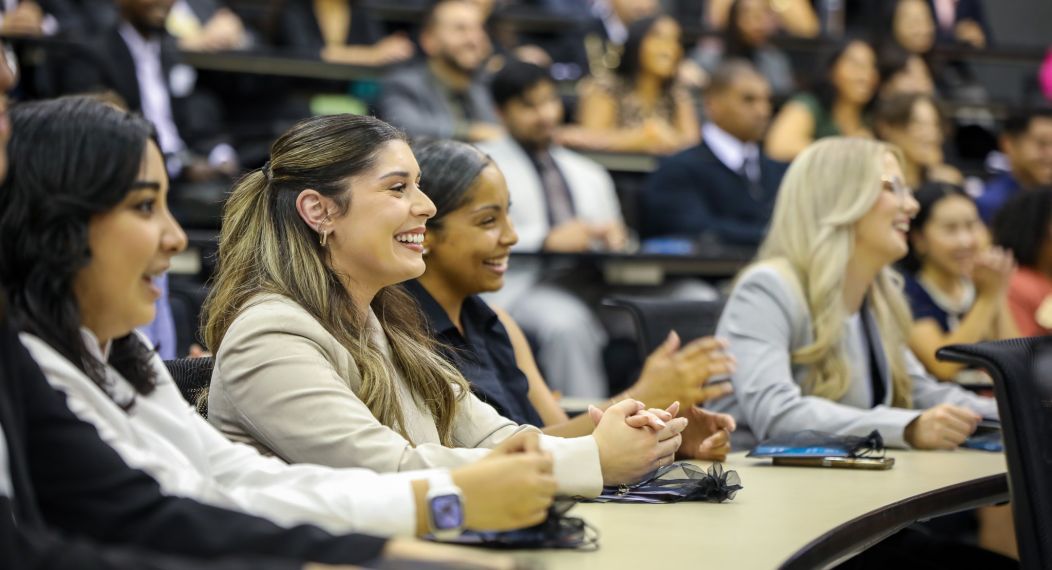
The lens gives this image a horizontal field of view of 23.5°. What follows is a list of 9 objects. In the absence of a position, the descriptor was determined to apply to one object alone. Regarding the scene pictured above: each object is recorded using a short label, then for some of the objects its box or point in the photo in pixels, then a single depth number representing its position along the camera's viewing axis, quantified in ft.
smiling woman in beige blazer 11.62
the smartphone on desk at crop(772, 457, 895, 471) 15.32
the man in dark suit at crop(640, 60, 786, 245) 35.47
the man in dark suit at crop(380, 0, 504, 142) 37.38
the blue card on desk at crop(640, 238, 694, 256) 31.29
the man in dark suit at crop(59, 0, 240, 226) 32.31
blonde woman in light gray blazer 18.72
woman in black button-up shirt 16.37
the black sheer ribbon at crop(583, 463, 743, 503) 12.50
